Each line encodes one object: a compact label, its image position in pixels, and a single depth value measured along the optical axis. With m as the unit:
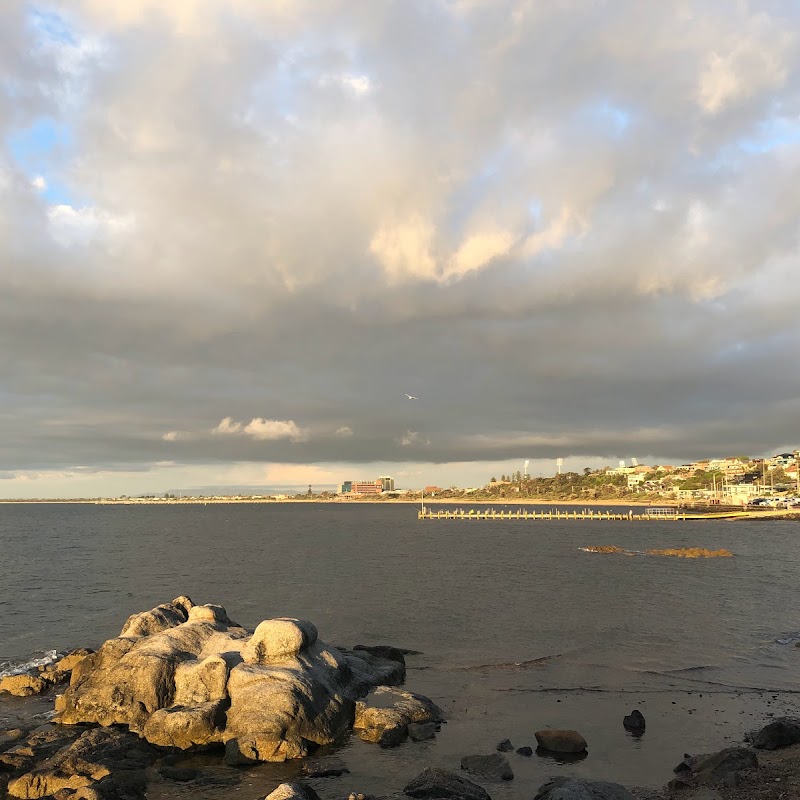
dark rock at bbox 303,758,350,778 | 19.81
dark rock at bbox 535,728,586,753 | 21.44
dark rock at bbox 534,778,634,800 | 15.79
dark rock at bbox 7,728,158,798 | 17.55
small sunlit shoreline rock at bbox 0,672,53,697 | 27.75
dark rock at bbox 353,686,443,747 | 22.64
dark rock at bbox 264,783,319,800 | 15.30
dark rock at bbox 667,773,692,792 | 18.12
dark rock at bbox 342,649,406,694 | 27.67
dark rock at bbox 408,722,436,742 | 22.77
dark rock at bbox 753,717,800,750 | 20.64
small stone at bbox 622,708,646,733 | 23.28
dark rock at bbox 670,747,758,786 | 17.83
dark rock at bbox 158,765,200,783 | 19.27
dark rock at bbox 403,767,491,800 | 17.25
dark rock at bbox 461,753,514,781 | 19.47
